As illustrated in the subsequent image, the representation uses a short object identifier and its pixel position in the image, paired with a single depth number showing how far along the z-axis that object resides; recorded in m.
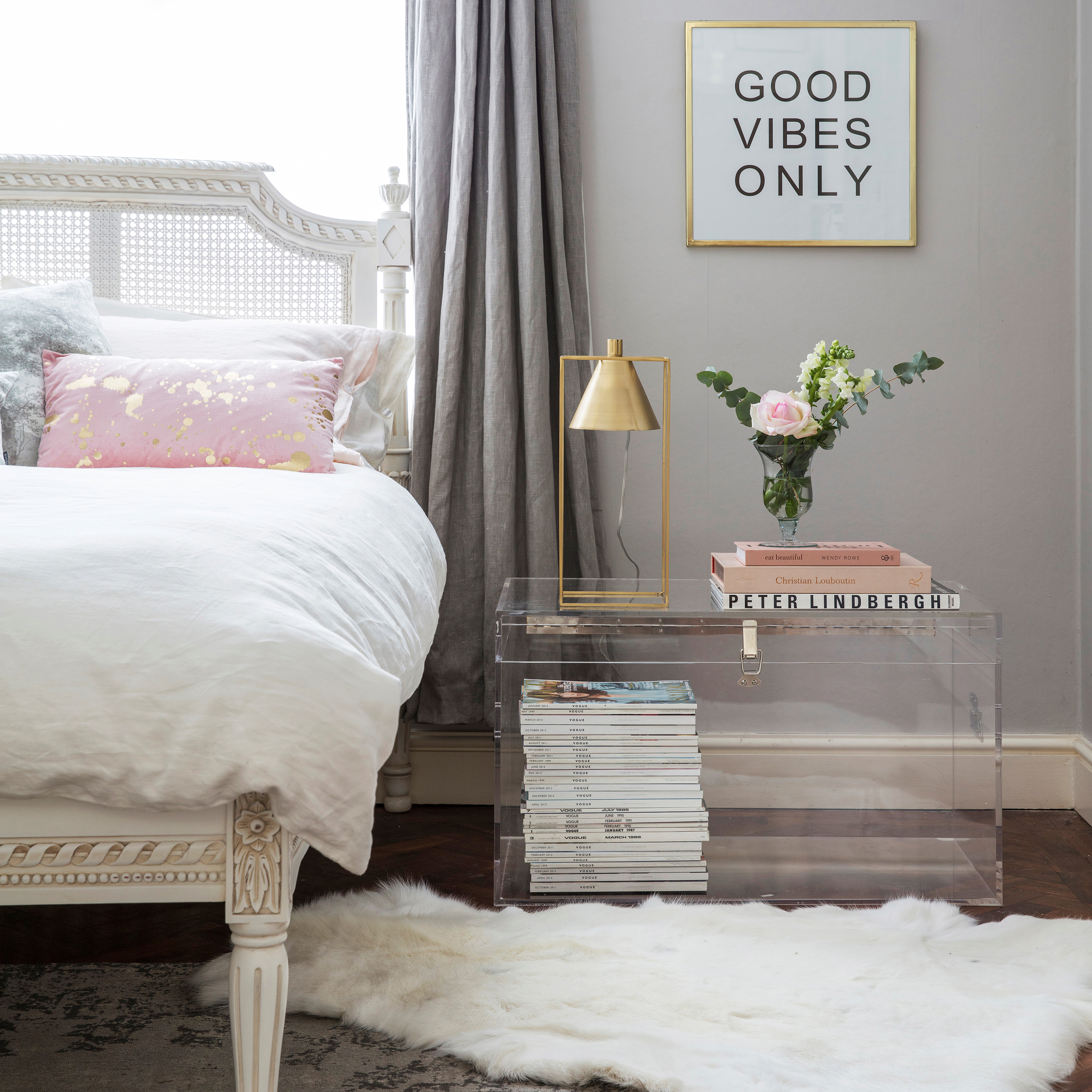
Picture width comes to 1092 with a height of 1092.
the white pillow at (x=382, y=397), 2.15
